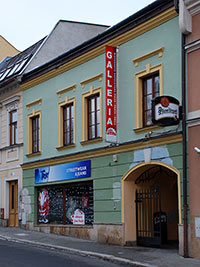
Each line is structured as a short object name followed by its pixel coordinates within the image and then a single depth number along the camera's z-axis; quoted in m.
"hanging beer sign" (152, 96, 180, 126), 13.59
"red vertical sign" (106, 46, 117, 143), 16.20
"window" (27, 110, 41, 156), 21.84
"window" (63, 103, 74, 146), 19.46
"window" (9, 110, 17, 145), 23.64
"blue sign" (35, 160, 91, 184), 18.22
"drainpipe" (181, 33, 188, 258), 13.21
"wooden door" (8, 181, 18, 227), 23.36
